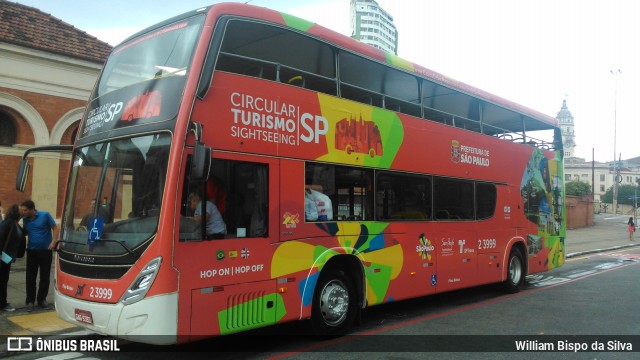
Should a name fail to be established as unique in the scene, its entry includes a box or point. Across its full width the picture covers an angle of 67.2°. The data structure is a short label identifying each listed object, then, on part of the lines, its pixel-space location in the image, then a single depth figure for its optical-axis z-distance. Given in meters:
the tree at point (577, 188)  54.56
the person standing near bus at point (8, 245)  7.76
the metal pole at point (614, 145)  46.07
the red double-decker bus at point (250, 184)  4.88
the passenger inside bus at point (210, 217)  5.03
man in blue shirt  7.95
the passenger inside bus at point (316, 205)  6.28
